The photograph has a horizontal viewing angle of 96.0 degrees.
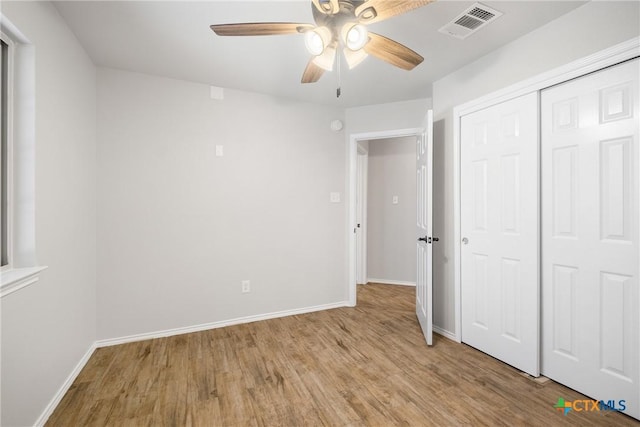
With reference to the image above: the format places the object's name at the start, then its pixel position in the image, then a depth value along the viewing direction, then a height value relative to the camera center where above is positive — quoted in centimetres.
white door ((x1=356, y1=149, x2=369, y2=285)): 463 -11
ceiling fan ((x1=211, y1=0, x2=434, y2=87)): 134 +92
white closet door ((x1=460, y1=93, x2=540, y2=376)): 210 -18
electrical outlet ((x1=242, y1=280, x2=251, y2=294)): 312 -82
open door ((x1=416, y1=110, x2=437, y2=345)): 254 -18
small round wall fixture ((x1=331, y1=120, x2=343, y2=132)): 353 +105
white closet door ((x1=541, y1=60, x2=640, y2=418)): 164 -16
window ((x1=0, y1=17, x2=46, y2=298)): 152 +30
